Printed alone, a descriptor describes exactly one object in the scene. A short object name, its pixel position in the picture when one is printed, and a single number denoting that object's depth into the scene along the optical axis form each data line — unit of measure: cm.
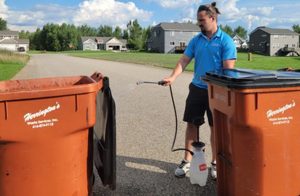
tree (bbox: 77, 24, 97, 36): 11988
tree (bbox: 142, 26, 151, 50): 8334
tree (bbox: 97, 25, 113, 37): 11767
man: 342
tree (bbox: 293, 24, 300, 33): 8854
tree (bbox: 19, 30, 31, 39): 12293
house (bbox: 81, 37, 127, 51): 9878
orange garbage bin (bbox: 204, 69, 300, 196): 263
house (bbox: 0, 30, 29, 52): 10057
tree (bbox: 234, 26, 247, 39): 10731
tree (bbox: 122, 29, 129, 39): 10442
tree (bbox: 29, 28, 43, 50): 9863
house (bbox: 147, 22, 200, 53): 6976
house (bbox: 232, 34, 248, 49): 8505
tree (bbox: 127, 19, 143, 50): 8265
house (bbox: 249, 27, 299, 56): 6624
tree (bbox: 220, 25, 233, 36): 9970
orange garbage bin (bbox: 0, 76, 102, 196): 262
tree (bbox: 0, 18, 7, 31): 13365
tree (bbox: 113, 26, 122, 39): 11177
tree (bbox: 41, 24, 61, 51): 9213
